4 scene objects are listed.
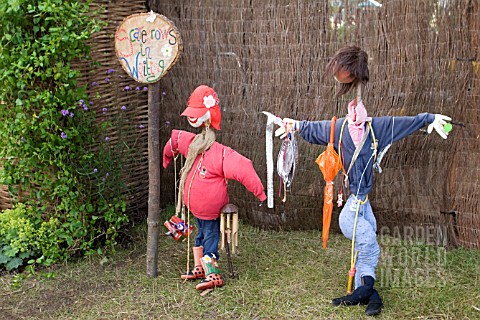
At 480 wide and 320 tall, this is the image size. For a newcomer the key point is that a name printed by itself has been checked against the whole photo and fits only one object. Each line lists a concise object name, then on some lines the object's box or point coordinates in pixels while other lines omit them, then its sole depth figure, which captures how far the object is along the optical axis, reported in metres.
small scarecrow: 3.81
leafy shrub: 3.98
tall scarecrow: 3.47
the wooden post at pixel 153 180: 3.90
